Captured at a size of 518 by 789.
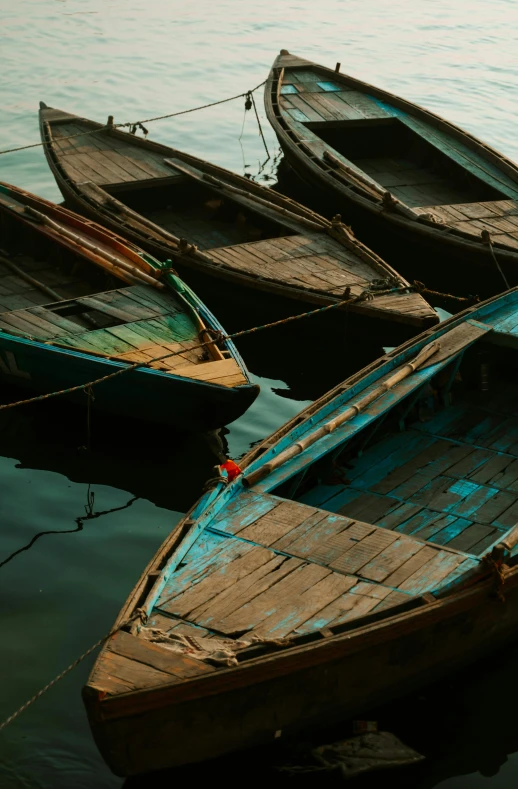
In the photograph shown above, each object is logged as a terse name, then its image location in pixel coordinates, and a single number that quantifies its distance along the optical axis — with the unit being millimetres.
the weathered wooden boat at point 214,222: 13734
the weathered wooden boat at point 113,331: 11312
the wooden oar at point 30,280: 13977
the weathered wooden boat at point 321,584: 7020
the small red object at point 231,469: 9055
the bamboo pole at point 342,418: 9164
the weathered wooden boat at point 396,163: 15430
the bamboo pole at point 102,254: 13477
